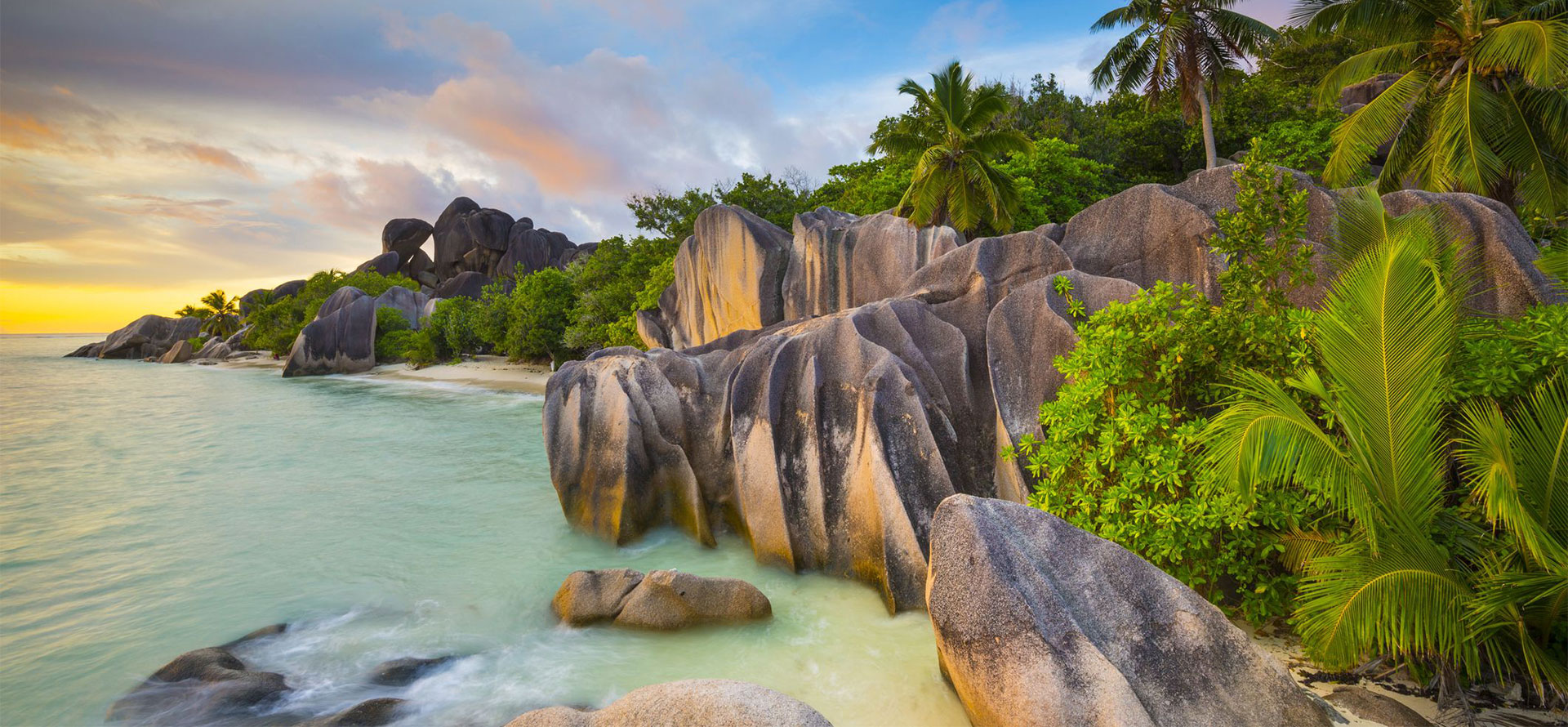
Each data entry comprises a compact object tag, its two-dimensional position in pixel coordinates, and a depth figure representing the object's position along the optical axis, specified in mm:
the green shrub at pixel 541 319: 26453
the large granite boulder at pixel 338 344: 34938
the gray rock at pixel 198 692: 5160
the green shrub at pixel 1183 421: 4441
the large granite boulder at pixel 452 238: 56031
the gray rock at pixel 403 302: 37219
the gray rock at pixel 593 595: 6141
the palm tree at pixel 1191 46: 18406
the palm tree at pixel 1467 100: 11430
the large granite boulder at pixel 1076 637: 3545
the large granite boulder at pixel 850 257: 12844
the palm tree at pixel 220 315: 57594
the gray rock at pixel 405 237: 56875
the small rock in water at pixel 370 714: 4777
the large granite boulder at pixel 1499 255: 5539
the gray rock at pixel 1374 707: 3627
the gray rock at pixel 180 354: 50625
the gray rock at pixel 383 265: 54250
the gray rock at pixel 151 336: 57750
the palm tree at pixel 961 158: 16891
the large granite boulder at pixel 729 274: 15375
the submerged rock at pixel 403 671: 5504
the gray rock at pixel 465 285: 50500
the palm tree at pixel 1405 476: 3365
